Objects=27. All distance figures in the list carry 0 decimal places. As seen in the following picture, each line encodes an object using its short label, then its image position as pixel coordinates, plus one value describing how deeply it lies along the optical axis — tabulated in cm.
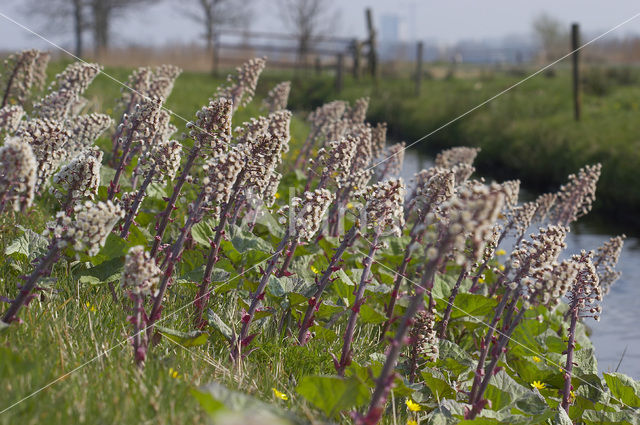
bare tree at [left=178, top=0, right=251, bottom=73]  13550
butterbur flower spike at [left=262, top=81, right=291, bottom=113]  2047
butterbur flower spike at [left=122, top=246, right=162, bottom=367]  809
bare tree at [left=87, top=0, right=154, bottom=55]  10662
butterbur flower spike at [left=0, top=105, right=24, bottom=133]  1356
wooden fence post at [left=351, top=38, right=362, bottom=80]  8144
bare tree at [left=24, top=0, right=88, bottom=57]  10587
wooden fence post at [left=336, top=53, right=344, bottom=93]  7122
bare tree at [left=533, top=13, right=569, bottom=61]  16425
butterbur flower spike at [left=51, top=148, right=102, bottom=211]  995
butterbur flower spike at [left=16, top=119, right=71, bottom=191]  1016
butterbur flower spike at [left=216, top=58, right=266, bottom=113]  1664
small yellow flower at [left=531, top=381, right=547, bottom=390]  1233
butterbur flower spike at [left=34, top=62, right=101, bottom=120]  1480
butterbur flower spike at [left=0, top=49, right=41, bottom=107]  1695
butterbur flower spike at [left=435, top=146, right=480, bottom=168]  1961
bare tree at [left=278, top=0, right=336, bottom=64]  12637
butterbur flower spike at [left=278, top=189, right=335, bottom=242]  959
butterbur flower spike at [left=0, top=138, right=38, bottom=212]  736
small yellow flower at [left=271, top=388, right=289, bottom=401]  886
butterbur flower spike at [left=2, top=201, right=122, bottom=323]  783
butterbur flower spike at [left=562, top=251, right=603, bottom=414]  1001
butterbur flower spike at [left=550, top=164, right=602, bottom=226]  1611
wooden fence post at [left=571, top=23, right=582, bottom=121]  4343
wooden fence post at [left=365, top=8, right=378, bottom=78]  7881
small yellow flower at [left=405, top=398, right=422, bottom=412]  1017
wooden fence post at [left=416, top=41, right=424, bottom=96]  6606
